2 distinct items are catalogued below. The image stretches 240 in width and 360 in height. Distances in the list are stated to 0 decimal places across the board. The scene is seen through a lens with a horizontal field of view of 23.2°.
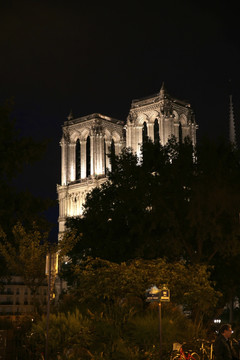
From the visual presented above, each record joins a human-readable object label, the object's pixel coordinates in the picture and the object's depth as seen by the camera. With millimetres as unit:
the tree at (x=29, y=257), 28516
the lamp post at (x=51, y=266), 16662
